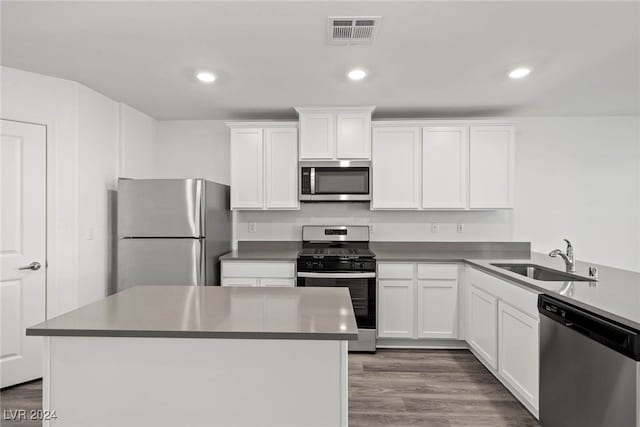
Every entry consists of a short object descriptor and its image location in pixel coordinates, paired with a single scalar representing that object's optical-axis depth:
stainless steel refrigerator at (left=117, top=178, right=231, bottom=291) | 3.14
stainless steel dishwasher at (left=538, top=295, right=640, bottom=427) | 1.42
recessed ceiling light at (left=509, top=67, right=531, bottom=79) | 2.58
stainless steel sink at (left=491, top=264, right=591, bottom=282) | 2.50
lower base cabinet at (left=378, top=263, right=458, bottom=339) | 3.34
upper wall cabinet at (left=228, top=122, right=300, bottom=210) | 3.63
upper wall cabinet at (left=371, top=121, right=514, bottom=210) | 3.54
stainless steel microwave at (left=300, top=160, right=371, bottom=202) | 3.59
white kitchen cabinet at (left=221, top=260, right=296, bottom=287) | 3.35
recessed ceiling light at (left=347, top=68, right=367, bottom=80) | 2.61
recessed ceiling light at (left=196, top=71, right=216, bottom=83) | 2.67
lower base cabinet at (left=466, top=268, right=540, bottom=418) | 2.15
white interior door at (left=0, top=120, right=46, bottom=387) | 2.57
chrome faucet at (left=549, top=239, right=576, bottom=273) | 2.54
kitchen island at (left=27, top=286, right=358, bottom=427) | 1.39
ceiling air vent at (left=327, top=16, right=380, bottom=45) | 1.91
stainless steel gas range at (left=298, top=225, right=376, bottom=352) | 3.27
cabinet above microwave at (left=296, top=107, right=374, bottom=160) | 3.53
